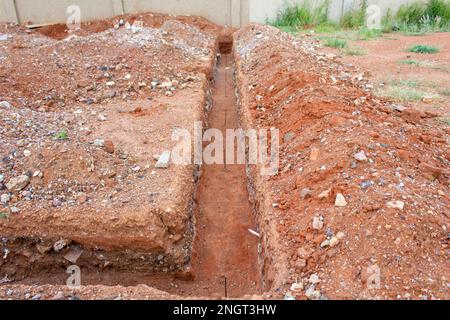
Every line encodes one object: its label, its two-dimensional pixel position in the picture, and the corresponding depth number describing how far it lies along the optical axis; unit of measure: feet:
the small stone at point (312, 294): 8.33
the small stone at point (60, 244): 11.51
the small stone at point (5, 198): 11.91
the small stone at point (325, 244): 9.31
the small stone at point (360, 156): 10.98
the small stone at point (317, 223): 9.82
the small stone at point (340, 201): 10.01
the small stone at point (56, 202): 11.80
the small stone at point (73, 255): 11.61
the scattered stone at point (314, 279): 8.66
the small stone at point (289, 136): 14.13
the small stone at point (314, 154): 12.24
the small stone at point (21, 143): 13.47
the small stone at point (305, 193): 11.00
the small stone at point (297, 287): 8.67
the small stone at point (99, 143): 14.21
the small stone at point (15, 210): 11.62
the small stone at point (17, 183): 12.18
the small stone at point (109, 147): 14.19
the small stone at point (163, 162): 13.61
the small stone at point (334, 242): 9.21
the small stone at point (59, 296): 8.81
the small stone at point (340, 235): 9.25
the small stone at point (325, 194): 10.46
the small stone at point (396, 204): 9.21
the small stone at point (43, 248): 11.59
